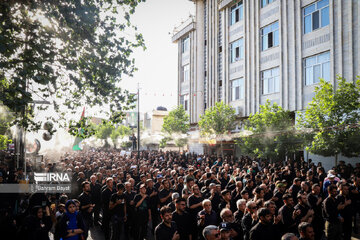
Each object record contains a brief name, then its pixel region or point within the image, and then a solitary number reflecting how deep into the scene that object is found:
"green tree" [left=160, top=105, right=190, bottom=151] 33.59
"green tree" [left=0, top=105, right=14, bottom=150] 18.98
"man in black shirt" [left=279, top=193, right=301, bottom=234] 6.37
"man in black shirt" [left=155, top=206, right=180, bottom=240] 5.79
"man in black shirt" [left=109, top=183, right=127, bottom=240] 8.11
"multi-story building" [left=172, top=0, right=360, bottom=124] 19.81
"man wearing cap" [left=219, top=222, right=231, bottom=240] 4.78
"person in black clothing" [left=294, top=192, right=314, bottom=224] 6.50
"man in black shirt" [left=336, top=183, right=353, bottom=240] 7.78
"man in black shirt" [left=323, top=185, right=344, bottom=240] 7.13
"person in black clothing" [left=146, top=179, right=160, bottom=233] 8.87
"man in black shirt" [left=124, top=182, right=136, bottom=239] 8.32
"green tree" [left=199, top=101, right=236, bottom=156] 25.94
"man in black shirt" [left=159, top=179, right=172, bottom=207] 9.23
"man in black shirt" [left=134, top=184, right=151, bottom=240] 8.14
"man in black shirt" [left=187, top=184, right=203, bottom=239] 7.58
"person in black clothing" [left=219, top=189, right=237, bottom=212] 7.56
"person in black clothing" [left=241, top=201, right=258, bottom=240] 6.07
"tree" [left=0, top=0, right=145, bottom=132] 6.88
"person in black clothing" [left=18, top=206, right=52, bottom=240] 5.90
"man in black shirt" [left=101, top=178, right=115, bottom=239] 8.44
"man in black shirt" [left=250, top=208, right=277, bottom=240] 5.40
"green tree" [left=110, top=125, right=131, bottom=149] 75.51
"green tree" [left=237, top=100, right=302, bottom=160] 18.80
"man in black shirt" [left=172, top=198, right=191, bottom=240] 6.52
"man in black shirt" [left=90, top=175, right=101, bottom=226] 9.96
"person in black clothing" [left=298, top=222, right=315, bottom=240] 4.94
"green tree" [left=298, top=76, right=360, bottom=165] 14.59
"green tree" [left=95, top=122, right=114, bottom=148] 79.44
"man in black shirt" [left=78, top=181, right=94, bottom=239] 8.55
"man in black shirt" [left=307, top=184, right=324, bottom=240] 7.51
